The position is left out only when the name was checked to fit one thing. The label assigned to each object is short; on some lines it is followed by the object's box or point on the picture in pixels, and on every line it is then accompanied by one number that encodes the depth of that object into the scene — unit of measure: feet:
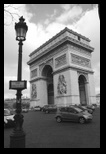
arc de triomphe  107.55
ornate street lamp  17.40
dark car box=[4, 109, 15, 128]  38.42
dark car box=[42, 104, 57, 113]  86.07
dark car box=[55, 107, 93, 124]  42.36
